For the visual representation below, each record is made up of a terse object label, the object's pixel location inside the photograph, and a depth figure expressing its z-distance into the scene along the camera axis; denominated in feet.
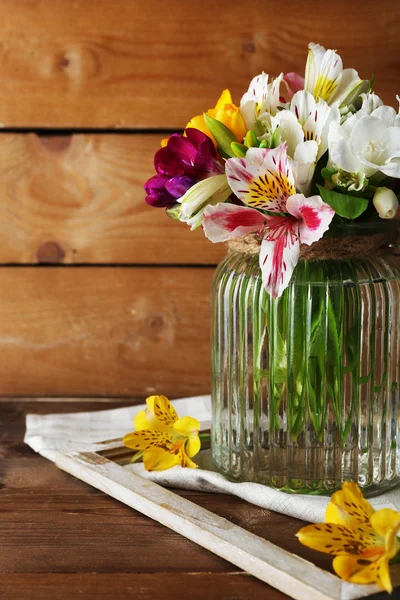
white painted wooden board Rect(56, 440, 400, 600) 2.20
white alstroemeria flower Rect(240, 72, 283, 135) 2.48
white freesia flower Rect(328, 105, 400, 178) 2.35
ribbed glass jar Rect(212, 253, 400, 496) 2.47
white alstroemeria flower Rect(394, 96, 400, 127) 2.39
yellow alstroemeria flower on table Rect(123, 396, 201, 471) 2.62
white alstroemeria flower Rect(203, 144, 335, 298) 2.34
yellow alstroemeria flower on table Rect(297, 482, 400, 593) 2.19
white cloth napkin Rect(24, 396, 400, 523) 2.48
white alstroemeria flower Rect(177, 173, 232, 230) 2.41
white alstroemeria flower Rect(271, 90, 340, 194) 2.37
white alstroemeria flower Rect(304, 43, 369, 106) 2.46
